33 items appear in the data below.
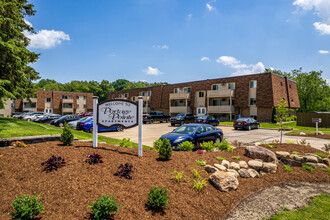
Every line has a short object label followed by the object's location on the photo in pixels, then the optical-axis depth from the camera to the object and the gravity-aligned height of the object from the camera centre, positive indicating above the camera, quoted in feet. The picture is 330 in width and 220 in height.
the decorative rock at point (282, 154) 26.84 -5.41
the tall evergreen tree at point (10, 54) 34.53 +9.94
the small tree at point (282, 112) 34.53 +0.42
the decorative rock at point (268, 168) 22.93 -6.17
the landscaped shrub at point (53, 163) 15.57 -4.24
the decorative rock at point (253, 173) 21.30 -6.37
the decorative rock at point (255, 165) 22.52 -5.74
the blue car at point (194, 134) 31.35 -3.72
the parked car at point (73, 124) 67.38 -4.59
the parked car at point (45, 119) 92.59 -4.47
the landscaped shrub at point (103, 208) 10.71 -5.29
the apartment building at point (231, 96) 110.01 +10.80
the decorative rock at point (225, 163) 21.45 -5.37
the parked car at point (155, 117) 103.74 -2.71
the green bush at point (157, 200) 12.62 -5.57
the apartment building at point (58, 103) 191.31 +7.43
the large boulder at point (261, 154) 24.89 -5.06
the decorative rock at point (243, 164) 22.26 -5.67
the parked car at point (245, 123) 78.29 -3.82
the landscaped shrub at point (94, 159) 17.26 -4.19
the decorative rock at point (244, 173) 20.97 -6.25
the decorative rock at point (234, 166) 21.47 -5.66
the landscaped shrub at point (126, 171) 15.77 -4.77
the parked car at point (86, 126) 60.62 -4.62
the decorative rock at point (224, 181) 17.04 -5.87
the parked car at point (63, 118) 75.77 -3.39
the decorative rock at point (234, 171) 20.44 -5.93
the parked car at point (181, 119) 94.12 -3.11
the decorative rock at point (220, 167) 20.11 -5.46
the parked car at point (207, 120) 85.53 -3.08
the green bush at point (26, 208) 10.25 -5.15
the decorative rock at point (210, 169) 19.38 -5.42
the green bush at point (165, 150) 19.98 -3.79
